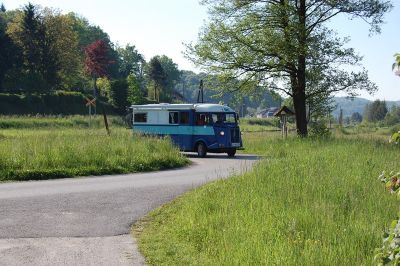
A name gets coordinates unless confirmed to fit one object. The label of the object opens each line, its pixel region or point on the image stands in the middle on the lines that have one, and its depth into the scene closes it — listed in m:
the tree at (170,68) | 140.49
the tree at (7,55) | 60.16
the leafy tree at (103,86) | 68.31
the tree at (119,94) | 67.06
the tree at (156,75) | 98.56
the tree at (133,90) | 66.81
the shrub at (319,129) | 28.90
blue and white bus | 25.47
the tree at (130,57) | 134.66
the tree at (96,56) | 78.38
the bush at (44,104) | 53.38
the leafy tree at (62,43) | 72.62
